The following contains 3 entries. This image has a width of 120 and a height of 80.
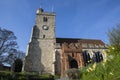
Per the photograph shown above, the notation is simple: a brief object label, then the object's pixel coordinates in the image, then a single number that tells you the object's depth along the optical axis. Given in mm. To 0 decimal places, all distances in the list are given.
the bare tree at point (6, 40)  18123
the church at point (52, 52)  16962
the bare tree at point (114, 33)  11133
